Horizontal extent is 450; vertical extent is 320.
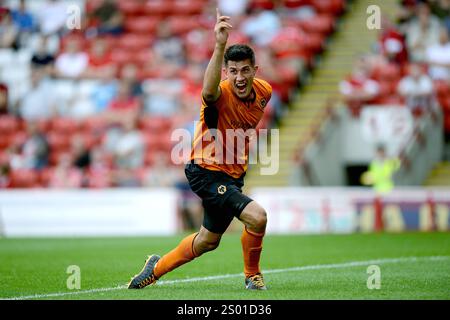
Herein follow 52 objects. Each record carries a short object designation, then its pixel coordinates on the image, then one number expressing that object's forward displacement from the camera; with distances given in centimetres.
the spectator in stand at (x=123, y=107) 2066
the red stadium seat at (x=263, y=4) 2261
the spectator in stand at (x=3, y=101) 2189
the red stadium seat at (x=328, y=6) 2259
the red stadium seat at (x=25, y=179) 2003
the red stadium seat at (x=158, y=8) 2394
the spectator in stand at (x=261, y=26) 2191
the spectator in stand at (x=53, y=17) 2334
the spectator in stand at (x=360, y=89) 1952
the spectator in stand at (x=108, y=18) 2364
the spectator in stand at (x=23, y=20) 2364
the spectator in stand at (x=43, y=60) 2212
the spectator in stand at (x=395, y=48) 2036
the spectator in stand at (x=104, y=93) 2138
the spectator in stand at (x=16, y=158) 2036
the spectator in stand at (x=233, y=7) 2284
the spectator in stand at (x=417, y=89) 1914
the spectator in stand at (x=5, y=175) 1989
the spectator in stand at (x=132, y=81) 2123
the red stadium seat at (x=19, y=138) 2070
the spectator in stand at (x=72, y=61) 2202
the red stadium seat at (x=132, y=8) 2419
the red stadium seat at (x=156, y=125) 2060
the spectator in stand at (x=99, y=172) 1923
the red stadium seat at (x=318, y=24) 2214
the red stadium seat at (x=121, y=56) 2267
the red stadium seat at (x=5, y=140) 2120
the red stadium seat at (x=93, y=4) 2391
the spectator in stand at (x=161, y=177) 1911
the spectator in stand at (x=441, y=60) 1991
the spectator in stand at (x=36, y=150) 2038
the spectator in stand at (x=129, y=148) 1995
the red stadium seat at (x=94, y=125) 2064
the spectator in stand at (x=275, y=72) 2036
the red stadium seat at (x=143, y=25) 2364
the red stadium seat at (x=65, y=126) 2103
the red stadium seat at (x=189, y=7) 2358
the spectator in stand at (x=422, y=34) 2045
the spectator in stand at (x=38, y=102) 2140
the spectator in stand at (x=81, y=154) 1986
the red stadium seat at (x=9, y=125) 2131
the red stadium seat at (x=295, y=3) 2247
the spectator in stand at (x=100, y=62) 2186
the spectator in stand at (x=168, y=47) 2225
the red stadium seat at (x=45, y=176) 1995
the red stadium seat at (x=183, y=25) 2297
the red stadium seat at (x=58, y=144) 2086
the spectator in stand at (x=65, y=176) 1941
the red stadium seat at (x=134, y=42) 2316
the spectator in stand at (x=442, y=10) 2073
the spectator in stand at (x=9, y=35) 2330
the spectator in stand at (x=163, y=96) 2098
